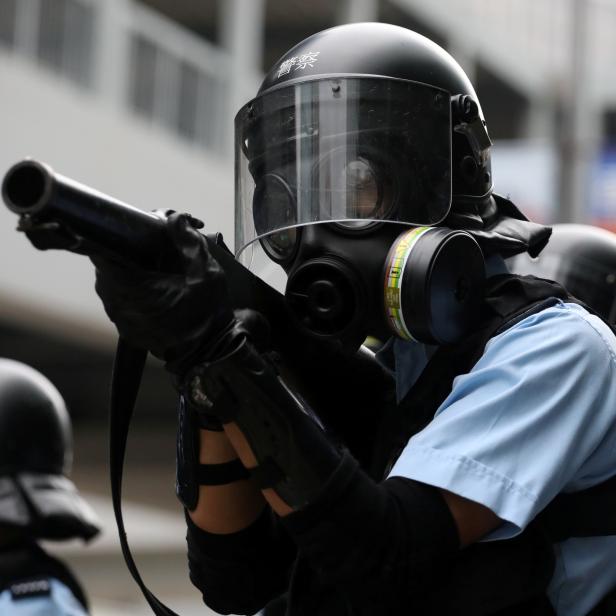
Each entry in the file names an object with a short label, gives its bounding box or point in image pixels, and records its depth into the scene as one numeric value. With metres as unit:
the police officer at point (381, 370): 4.99
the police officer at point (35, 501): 6.11
